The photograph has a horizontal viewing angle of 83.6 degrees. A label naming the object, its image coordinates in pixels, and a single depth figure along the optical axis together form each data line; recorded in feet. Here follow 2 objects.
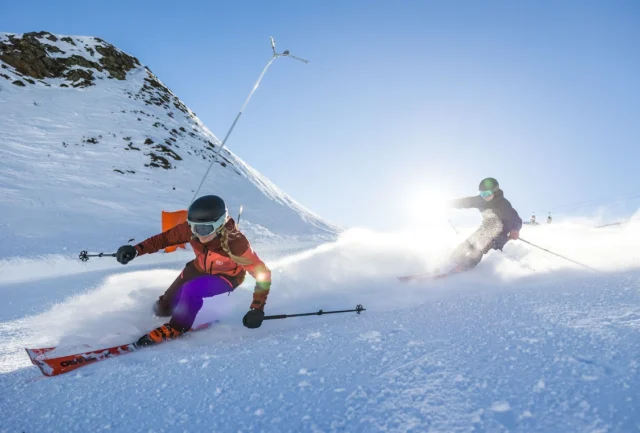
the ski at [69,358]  8.79
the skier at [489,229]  21.45
